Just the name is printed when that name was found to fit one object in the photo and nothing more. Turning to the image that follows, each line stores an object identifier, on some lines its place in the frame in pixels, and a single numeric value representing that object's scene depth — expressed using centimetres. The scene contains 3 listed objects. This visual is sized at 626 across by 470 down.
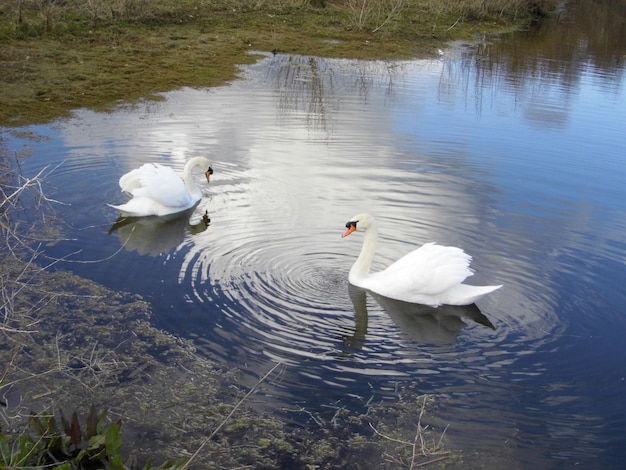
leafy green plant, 402
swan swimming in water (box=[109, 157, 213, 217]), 864
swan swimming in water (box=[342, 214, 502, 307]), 695
